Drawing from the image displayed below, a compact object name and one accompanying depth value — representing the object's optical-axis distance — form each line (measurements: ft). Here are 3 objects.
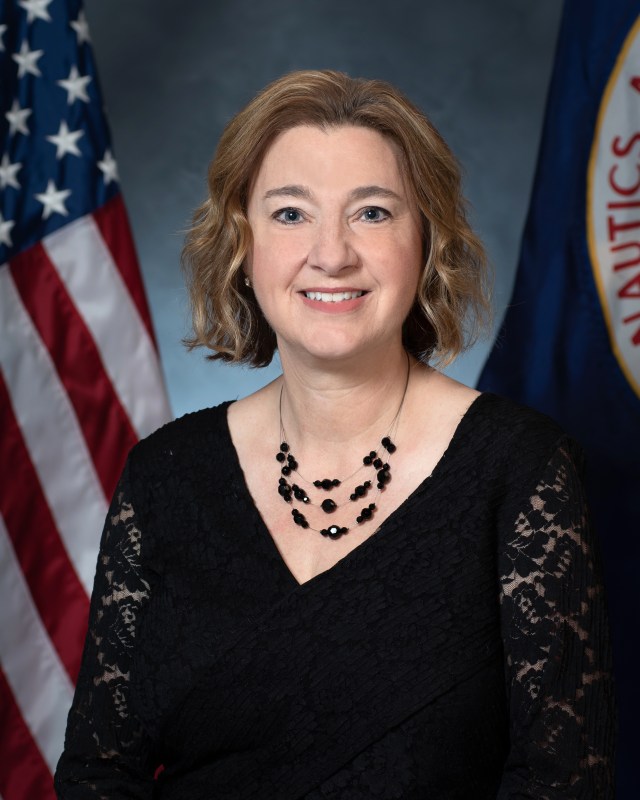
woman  6.56
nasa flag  9.16
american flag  9.68
